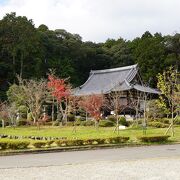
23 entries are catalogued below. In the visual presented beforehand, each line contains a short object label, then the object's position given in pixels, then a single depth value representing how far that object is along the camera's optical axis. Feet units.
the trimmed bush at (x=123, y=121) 101.43
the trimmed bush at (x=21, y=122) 113.19
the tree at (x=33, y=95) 105.66
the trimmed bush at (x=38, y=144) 53.11
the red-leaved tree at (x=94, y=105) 96.63
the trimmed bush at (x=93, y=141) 56.73
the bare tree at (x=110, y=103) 124.38
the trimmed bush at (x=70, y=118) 122.79
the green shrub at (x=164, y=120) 107.22
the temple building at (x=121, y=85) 134.31
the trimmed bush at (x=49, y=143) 54.48
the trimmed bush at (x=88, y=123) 106.57
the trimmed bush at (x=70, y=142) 55.20
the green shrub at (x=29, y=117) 115.24
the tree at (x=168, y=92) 75.02
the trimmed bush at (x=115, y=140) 58.75
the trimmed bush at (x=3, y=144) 51.42
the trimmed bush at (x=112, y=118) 112.24
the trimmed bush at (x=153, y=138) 60.08
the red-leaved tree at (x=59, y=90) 107.04
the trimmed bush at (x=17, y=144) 51.79
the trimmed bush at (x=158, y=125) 95.96
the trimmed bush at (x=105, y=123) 101.95
